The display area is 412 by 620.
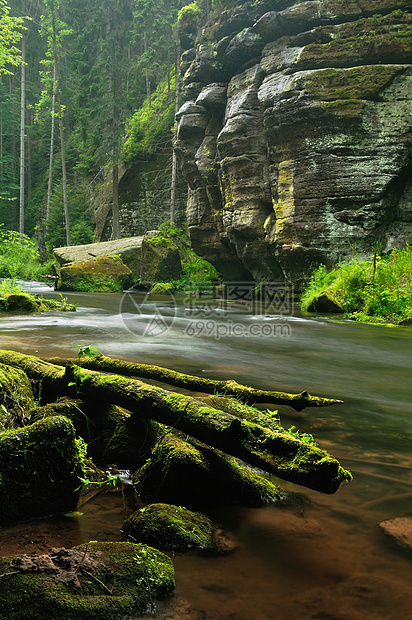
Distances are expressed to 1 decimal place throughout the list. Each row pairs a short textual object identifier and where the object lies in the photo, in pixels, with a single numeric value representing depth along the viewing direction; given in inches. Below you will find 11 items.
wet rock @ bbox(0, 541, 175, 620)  50.3
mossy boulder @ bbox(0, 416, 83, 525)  74.9
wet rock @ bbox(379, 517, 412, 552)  73.7
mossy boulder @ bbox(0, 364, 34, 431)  99.0
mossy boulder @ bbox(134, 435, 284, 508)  86.5
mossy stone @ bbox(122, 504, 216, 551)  70.8
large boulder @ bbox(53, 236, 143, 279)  914.1
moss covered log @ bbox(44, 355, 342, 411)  109.0
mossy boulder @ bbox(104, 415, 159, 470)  102.0
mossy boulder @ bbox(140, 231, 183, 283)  918.4
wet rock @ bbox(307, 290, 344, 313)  519.5
